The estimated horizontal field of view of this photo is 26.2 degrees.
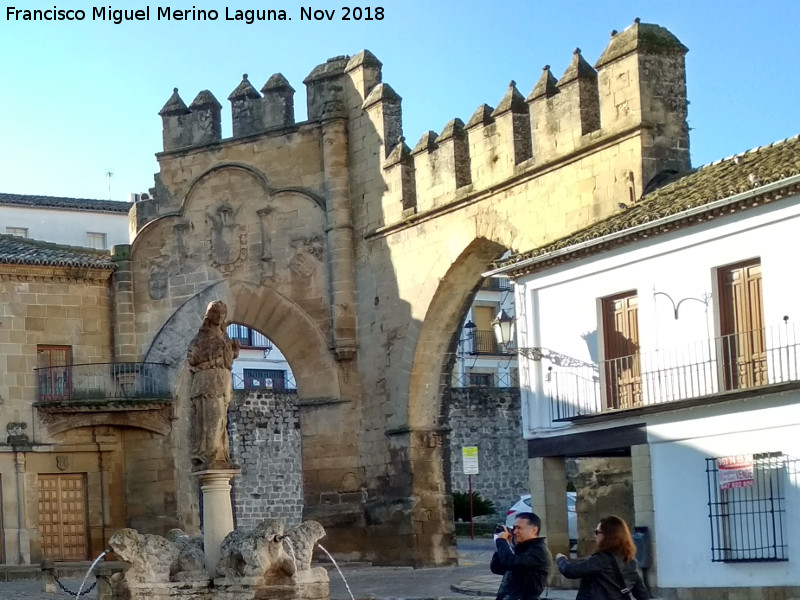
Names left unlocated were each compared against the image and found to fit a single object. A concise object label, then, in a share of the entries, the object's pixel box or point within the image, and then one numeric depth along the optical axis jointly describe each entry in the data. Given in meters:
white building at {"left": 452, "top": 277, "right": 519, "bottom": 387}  44.31
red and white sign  16.50
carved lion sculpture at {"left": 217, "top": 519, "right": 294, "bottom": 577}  15.23
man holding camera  9.75
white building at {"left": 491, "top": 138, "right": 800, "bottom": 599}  16.39
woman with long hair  9.09
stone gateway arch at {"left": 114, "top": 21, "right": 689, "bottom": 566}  23.08
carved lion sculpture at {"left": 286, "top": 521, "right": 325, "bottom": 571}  15.86
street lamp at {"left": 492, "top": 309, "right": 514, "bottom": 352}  21.81
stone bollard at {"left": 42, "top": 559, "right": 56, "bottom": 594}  20.56
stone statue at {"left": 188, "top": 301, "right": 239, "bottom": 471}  15.84
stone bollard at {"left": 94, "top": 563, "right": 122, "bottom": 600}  16.27
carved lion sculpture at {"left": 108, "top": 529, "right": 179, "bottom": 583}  15.53
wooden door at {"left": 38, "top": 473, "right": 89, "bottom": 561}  25.94
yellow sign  33.07
